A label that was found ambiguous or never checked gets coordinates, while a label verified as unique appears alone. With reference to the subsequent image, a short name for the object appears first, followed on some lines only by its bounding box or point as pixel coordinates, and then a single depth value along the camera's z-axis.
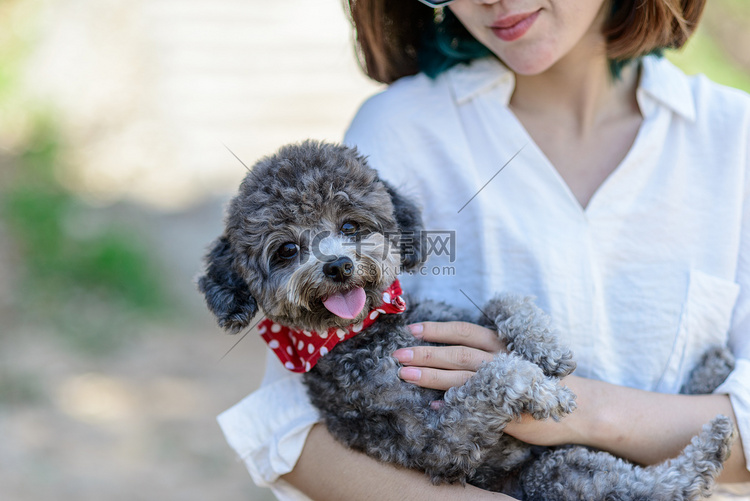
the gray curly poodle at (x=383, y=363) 2.30
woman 2.50
